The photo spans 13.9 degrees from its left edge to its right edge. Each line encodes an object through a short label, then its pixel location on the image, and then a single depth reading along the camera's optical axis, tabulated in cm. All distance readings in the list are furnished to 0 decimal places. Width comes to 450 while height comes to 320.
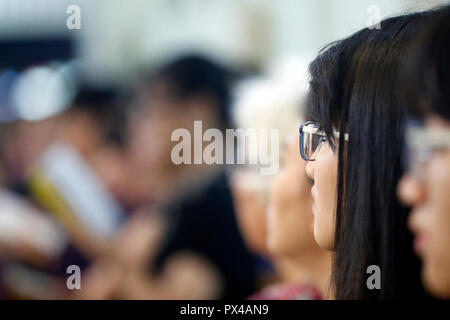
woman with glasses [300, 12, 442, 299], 166
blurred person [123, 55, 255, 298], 226
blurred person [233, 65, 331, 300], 191
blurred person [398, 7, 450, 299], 155
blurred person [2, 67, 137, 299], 242
